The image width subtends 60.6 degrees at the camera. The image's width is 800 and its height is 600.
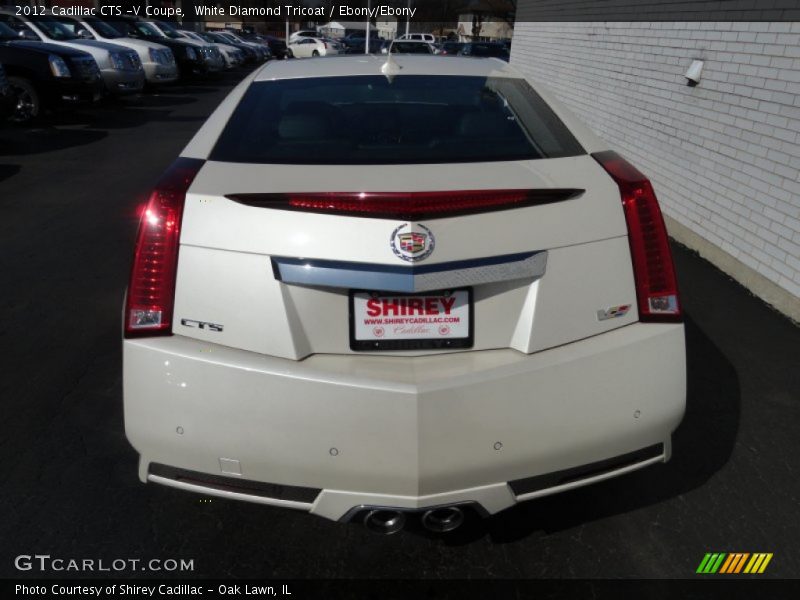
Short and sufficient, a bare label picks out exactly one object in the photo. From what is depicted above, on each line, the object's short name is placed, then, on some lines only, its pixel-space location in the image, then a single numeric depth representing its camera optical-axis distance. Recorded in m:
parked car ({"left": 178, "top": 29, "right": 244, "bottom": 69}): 25.63
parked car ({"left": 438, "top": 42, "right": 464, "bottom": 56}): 29.17
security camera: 6.29
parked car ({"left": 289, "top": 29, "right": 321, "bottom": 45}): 45.44
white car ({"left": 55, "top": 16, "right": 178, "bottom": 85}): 16.69
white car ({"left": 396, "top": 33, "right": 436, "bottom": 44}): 44.72
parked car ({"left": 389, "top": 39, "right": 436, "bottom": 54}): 30.33
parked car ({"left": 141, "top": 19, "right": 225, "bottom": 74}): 22.25
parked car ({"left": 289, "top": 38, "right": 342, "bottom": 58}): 40.12
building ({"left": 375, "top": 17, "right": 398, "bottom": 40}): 64.19
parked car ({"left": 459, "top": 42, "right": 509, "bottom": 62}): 22.75
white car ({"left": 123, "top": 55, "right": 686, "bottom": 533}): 1.98
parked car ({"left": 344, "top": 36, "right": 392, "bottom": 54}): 41.45
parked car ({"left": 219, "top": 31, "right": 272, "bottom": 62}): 34.94
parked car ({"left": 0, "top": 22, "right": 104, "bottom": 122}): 11.92
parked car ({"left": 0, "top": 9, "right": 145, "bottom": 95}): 14.27
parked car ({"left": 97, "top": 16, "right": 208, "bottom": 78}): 20.58
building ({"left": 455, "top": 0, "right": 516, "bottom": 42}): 47.29
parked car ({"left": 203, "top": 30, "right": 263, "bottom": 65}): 31.27
